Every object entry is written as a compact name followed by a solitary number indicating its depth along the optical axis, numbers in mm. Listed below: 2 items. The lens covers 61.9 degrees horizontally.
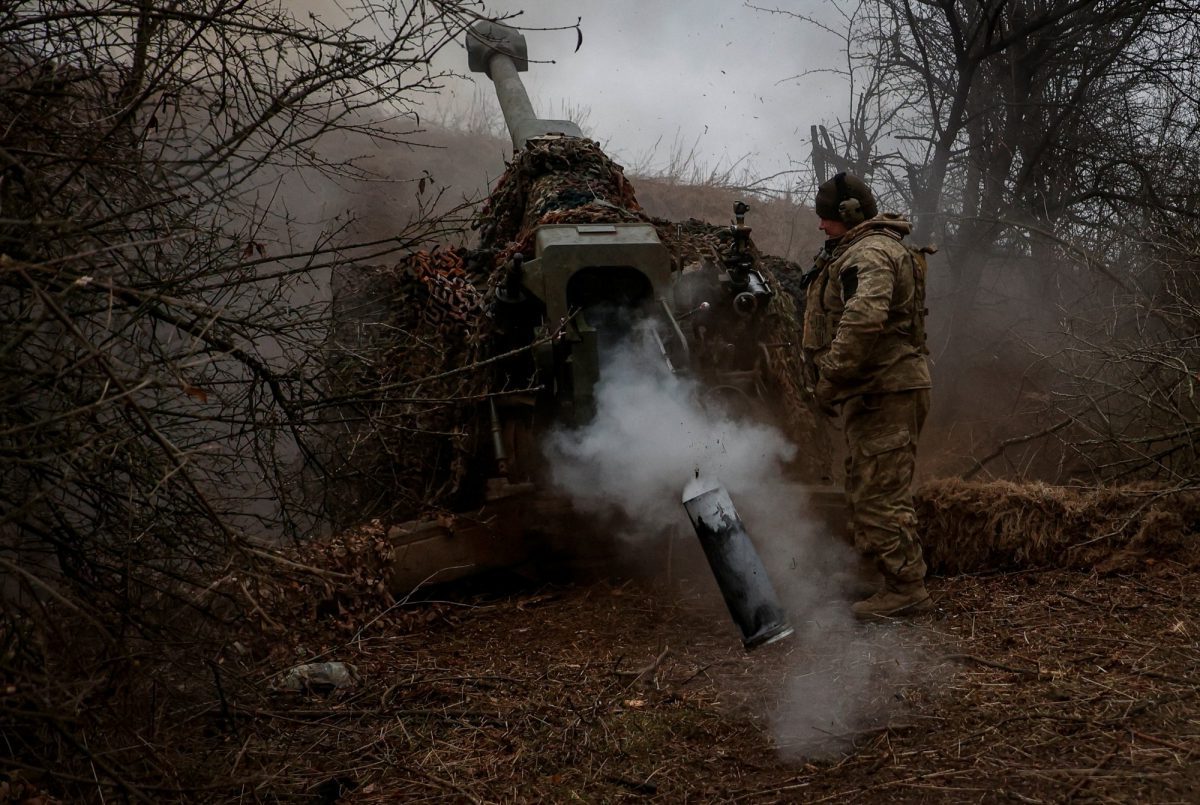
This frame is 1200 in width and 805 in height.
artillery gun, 5883
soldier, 5156
